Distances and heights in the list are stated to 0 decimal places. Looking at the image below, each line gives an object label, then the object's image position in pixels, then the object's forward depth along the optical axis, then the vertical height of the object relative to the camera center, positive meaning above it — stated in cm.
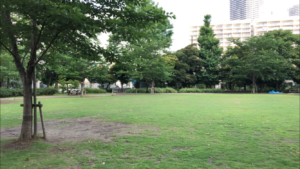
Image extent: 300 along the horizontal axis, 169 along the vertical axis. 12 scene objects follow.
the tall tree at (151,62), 3312 +425
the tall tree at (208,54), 4612 +751
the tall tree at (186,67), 4356 +435
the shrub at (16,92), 2569 -36
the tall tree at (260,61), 3469 +444
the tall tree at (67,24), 351 +128
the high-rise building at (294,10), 17790 +6704
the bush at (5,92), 2434 -34
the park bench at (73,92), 3158 -57
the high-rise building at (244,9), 18462 +7268
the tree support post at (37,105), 544 -43
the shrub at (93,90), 3759 -36
